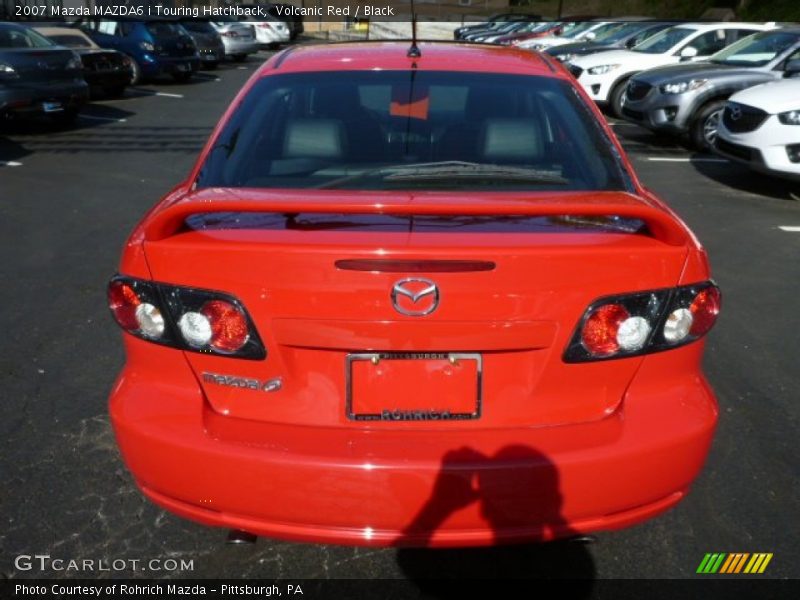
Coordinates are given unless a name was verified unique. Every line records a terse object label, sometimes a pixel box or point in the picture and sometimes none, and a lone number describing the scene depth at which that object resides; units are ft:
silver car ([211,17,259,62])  84.58
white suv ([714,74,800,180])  26.73
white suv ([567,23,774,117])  45.39
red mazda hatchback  7.06
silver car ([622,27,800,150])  34.96
